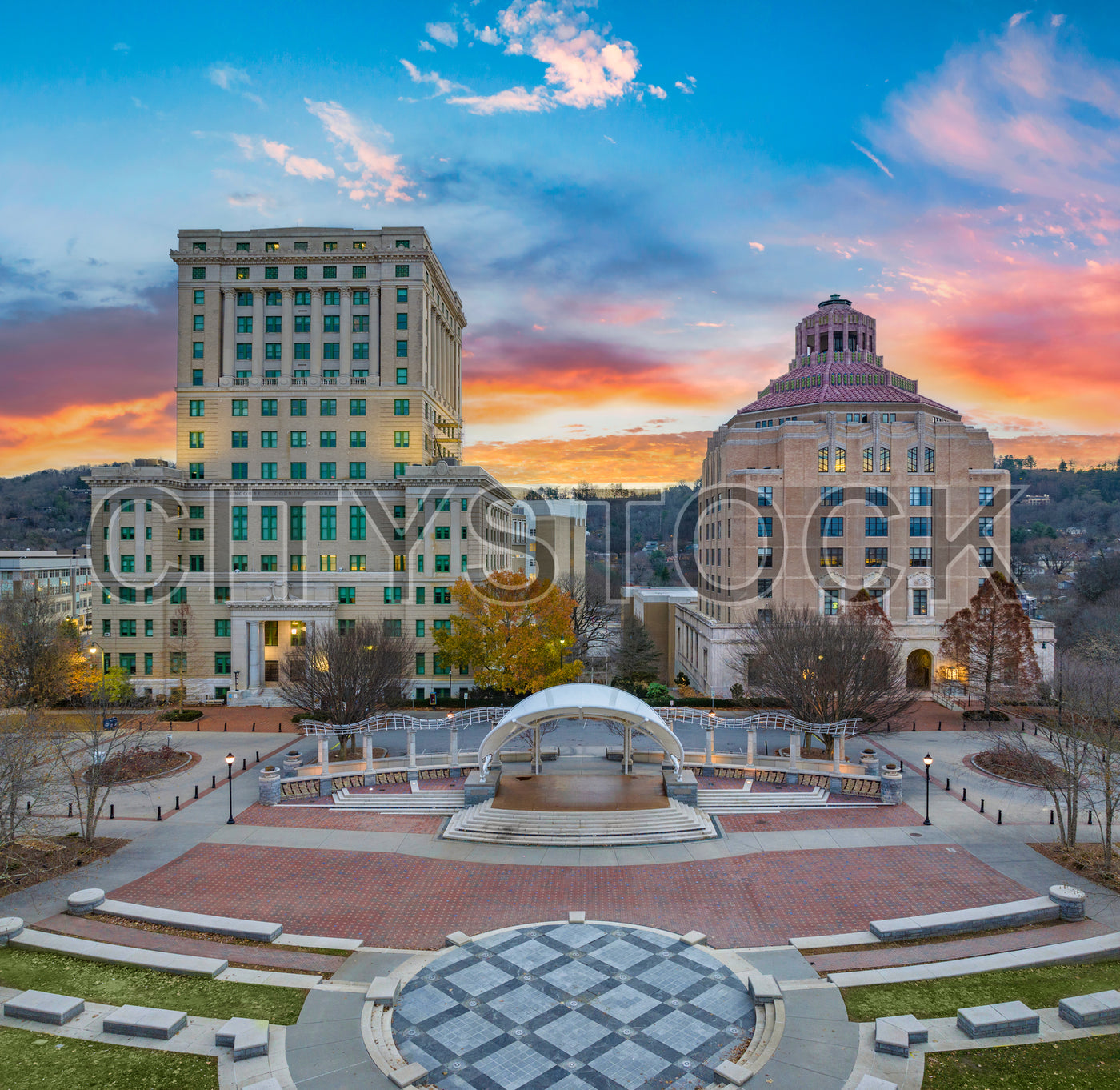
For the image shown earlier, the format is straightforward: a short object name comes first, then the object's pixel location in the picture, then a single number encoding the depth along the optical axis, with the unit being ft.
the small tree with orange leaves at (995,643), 155.12
